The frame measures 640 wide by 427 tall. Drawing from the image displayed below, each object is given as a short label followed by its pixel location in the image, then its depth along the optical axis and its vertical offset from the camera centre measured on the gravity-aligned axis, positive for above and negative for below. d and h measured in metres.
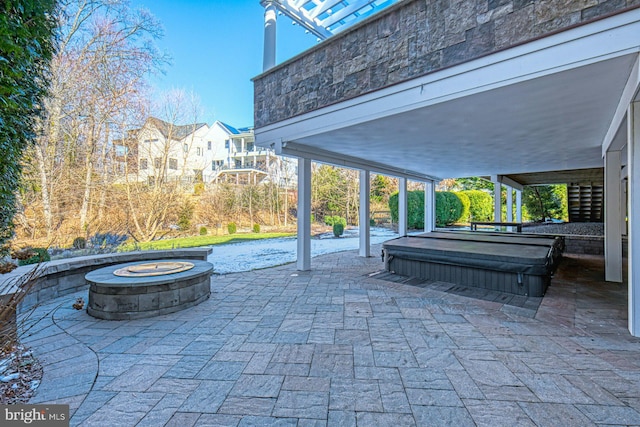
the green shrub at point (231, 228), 12.09 -0.57
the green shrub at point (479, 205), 16.39 +0.48
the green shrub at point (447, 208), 15.13 +0.29
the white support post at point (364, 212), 7.45 +0.03
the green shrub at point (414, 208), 14.81 +0.28
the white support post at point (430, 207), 10.59 +0.24
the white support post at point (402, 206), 8.78 +0.23
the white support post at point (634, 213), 2.75 +0.00
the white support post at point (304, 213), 5.82 +0.02
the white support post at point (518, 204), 12.21 +0.40
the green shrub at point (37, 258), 4.29 -0.65
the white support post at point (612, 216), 4.81 -0.04
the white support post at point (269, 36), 5.46 +3.32
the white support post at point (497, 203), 10.17 +0.35
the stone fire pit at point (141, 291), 3.37 -0.91
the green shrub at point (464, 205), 15.91 +0.46
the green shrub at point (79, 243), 6.88 -0.67
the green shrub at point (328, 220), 15.70 -0.33
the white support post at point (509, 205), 11.14 +0.35
